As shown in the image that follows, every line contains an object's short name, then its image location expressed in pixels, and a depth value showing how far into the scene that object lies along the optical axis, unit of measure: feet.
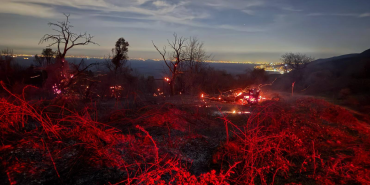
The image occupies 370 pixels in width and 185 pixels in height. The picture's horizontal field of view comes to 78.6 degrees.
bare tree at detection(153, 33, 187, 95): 64.75
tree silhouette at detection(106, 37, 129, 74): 100.07
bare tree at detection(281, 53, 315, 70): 140.86
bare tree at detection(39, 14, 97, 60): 46.29
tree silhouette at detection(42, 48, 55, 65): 107.16
